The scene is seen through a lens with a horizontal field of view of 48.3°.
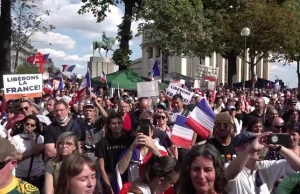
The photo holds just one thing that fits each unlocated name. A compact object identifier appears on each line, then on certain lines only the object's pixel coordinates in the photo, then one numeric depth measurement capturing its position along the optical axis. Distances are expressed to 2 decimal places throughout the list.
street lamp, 16.39
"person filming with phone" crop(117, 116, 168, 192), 3.38
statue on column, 31.73
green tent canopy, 14.04
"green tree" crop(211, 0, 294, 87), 24.21
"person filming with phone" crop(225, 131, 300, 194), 2.31
